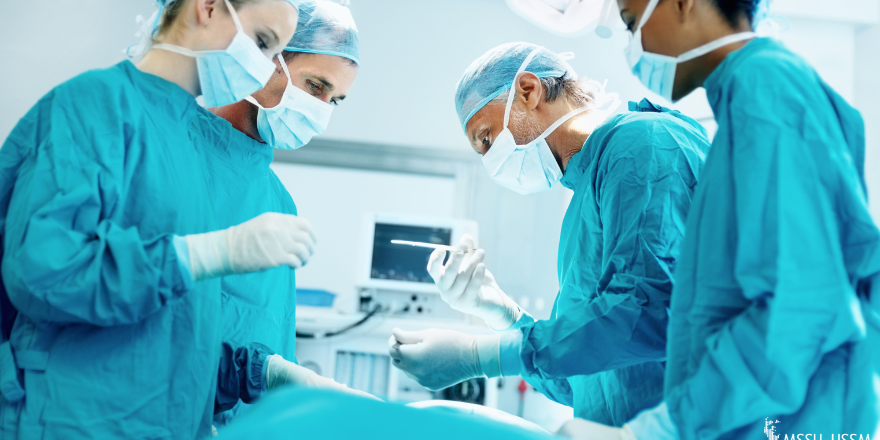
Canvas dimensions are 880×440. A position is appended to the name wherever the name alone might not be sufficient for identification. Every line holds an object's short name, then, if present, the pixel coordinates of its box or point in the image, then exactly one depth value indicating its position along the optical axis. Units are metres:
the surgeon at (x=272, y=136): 1.32
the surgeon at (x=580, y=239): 1.00
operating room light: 1.30
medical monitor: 2.76
